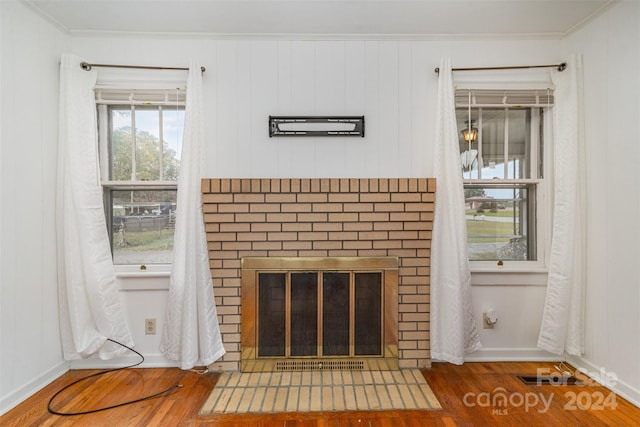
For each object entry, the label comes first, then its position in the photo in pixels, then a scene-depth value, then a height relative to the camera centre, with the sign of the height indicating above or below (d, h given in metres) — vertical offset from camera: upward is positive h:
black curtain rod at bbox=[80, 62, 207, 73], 2.24 +1.00
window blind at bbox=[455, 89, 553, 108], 2.39 +0.80
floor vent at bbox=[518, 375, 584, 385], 2.13 -1.11
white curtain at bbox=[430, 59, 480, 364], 2.24 -0.28
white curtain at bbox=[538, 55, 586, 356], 2.21 -0.13
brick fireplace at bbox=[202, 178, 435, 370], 2.26 -0.11
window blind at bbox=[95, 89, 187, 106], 2.32 +0.81
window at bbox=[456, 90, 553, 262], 2.49 +0.24
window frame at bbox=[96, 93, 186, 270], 2.33 +0.55
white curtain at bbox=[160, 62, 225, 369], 2.20 -0.38
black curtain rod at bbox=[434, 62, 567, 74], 2.29 +1.00
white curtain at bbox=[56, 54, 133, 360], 2.19 -0.14
